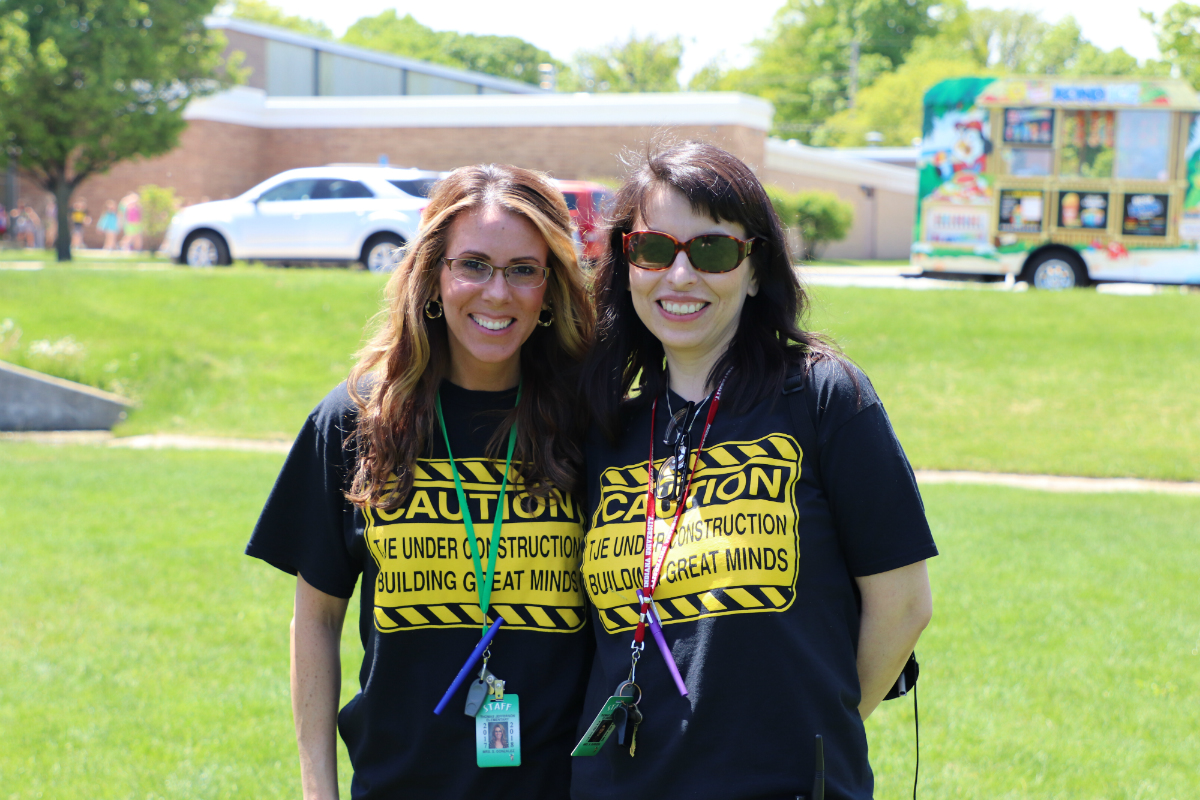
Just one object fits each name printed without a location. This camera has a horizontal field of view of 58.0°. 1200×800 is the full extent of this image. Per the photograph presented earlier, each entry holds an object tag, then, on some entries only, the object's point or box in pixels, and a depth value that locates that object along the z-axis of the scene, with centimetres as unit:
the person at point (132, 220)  2642
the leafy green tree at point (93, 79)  2047
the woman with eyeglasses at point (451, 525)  229
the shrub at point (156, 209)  2655
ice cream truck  1514
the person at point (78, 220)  2960
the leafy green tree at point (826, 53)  6900
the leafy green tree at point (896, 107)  5678
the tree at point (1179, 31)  2042
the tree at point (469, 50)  7881
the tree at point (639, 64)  5297
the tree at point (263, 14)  7025
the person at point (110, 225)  2820
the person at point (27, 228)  3067
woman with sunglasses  200
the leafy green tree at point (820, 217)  3106
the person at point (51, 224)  3127
